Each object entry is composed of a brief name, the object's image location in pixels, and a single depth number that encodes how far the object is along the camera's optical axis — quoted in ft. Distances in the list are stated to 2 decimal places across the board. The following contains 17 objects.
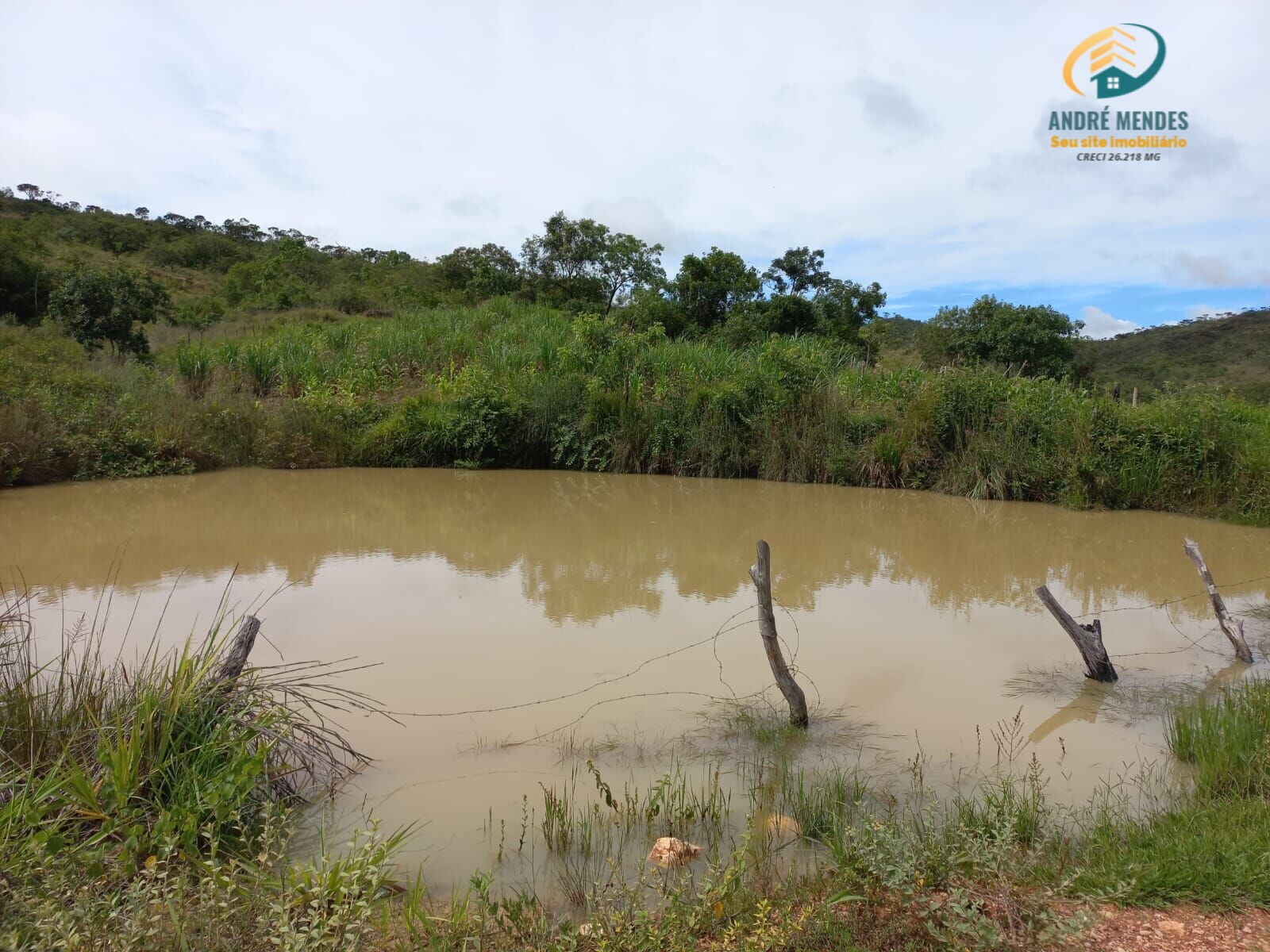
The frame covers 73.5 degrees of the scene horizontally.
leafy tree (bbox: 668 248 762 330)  78.33
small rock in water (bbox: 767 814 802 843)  10.99
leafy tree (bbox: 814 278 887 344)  75.56
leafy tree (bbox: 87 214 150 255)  117.08
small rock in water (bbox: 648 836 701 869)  10.11
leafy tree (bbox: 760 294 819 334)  72.02
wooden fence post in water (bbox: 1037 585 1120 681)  15.81
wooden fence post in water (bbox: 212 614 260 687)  11.79
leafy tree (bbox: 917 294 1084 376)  76.54
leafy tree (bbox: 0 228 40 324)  72.18
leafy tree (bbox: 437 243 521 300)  93.45
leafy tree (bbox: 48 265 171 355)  61.52
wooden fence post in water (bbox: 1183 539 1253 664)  16.69
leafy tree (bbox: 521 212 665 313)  93.20
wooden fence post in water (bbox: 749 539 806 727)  13.62
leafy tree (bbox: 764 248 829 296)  82.89
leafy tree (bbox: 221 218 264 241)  152.15
